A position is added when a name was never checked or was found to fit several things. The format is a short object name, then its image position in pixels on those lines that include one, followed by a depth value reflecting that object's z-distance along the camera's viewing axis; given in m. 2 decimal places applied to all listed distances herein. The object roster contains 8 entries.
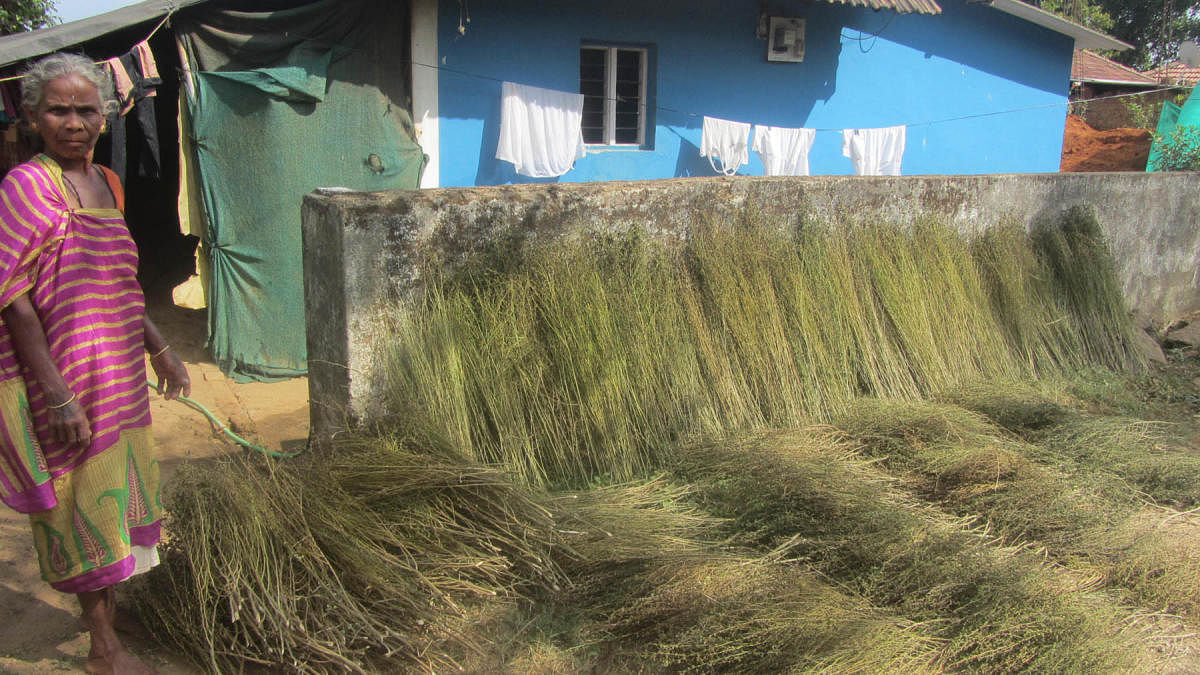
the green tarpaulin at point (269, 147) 5.16
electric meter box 7.51
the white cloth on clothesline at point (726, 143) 7.33
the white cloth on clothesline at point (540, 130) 6.39
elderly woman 2.01
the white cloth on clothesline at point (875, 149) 8.24
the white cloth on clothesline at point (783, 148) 7.60
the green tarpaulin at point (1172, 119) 11.40
